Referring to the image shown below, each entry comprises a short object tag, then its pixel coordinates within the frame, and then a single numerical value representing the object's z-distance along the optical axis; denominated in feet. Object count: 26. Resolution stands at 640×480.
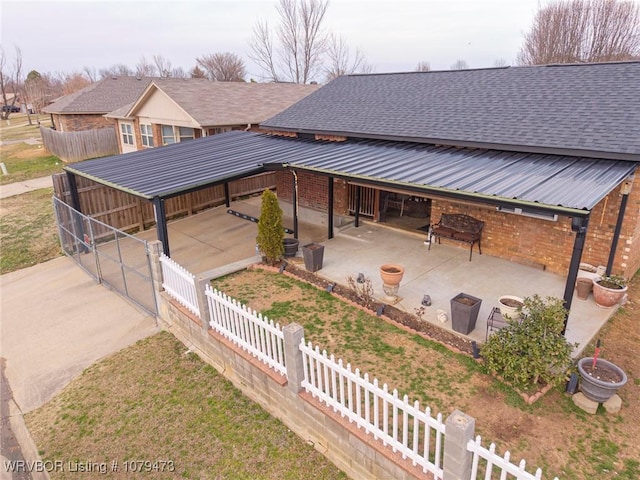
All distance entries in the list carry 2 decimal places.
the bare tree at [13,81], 211.00
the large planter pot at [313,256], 32.04
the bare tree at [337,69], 168.98
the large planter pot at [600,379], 17.42
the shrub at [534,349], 18.30
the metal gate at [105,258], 31.81
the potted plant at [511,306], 21.71
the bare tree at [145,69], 306.20
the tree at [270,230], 31.86
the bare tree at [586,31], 103.65
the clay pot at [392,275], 26.96
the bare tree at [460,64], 250.57
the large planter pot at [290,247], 35.20
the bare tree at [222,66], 222.48
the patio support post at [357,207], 42.76
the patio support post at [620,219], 26.40
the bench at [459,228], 34.47
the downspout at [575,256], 18.75
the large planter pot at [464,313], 22.97
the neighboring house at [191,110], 63.46
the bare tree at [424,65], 254.47
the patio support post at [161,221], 28.76
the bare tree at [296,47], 139.69
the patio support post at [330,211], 38.91
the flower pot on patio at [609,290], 25.67
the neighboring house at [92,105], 100.58
